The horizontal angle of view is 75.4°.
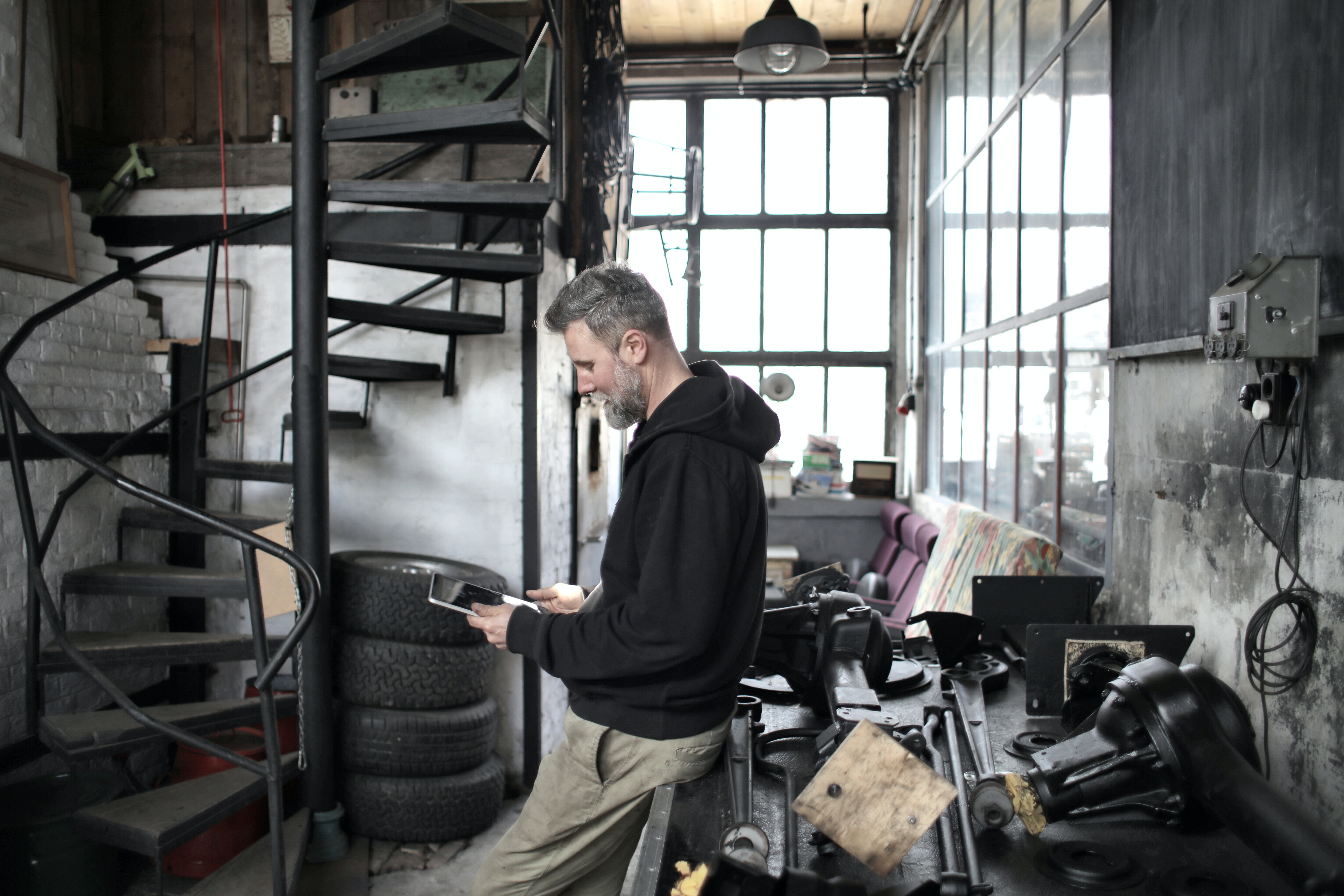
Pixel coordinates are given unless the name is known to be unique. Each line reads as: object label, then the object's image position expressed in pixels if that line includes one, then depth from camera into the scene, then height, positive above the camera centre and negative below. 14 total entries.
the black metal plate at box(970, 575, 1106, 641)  2.53 -0.48
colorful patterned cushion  3.58 -0.54
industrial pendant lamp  5.30 +2.46
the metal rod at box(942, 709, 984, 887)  1.20 -0.59
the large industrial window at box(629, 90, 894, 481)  8.05 +1.79
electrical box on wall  1.86 +0.28
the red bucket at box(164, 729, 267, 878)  2.90 -1.35
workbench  1.25 -0.64
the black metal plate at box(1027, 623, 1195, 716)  1.91 -0.47
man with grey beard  1.51 -0.31
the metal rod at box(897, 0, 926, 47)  6.90 +3.37
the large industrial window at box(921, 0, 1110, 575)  3.74 +0.96
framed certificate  3.24 +0.84
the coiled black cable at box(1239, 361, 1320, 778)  1.93 -0.39
